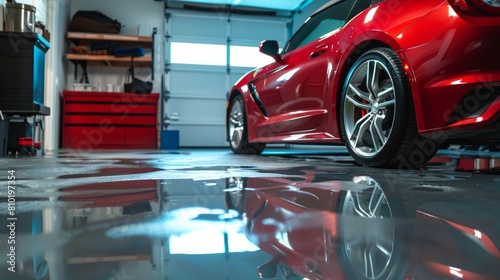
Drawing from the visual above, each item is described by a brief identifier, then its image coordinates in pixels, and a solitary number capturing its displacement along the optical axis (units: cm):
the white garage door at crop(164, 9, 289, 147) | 842
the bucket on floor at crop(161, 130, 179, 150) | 751
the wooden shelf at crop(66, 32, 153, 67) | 766
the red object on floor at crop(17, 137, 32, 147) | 381
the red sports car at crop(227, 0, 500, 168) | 166
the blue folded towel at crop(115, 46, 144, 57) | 780
